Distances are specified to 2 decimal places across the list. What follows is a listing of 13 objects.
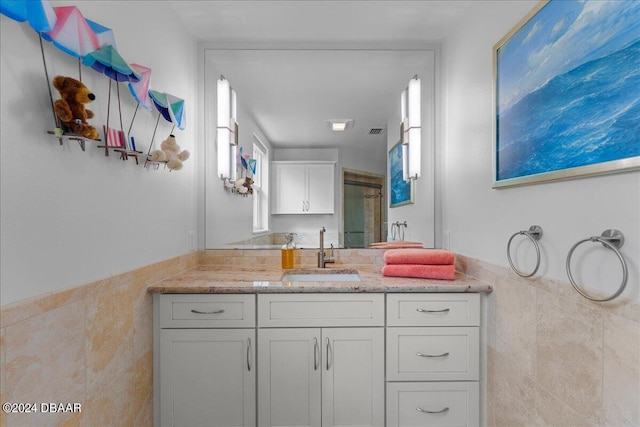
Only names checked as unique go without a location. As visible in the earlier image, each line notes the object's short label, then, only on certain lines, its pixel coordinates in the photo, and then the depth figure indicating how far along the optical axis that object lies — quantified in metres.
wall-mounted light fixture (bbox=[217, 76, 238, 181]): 2.10
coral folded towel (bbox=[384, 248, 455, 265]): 1.71
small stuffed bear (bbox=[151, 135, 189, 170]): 1.53
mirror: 2.11
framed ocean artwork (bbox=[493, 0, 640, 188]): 0.85
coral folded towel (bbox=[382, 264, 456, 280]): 1.69
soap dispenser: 2.04
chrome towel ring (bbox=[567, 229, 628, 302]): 0.84
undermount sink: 1.98
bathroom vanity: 1.58
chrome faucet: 2.07
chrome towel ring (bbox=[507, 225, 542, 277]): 1.16
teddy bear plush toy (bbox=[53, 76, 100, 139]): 0.95
